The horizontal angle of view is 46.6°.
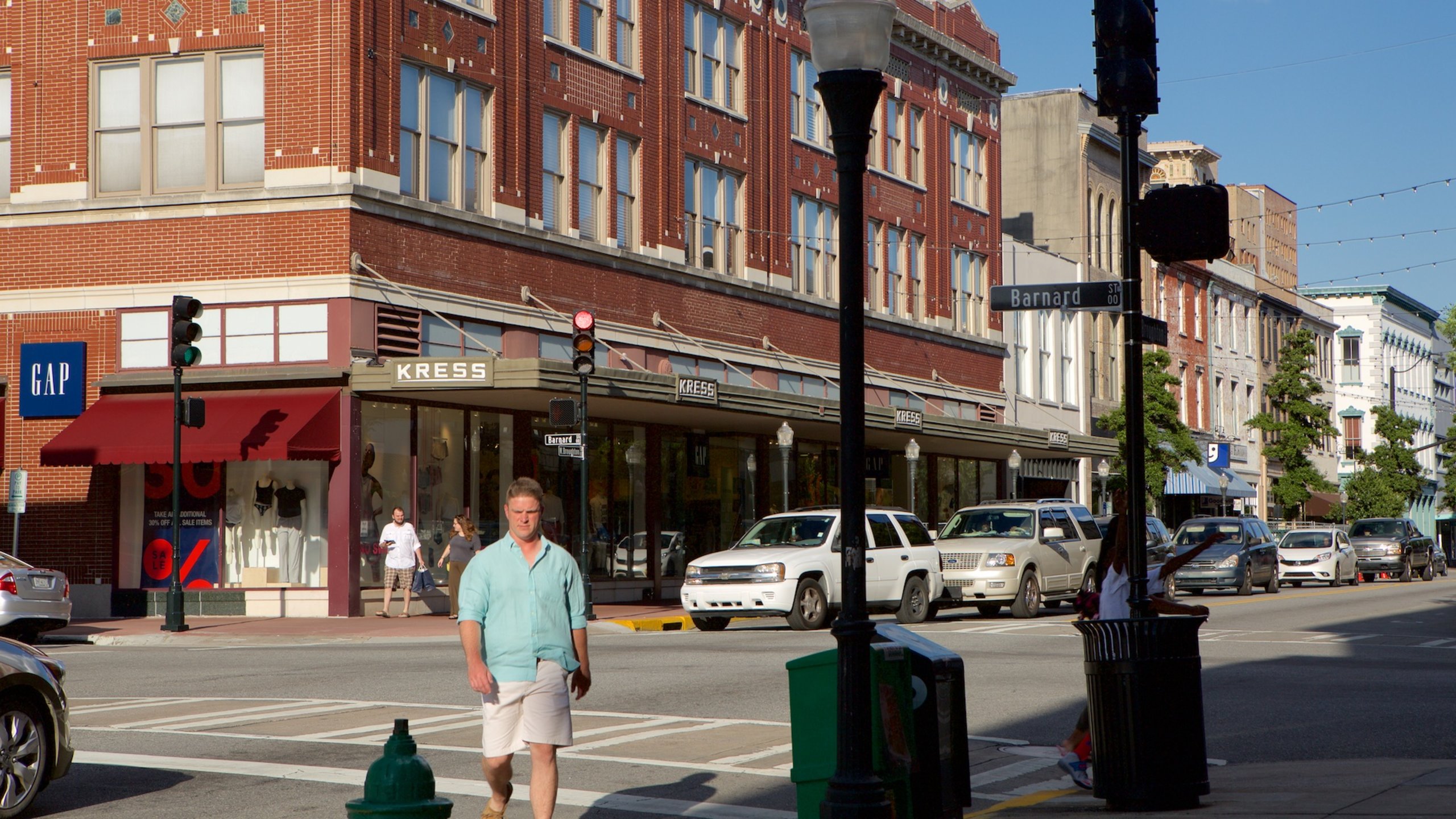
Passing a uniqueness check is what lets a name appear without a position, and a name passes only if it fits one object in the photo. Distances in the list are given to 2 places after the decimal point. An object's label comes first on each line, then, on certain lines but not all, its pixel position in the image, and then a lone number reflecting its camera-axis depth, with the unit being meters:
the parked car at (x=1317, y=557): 42.19
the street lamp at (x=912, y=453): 33.81
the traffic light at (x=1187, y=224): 8.73
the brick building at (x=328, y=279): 26.83
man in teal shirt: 7.84
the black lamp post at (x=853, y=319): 6.93
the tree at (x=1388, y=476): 74.75
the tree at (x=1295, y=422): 66.25
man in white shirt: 26.45
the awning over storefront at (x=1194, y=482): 59.34
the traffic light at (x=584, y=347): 25.16
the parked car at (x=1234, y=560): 36.41
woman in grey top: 25.05
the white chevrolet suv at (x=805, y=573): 23.00
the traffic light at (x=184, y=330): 23.84
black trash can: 8.44
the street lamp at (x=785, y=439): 30.50
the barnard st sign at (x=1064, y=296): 8.86
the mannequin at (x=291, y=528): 27.14
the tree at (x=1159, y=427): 54.34
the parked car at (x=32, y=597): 21.59
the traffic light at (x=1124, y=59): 8.69
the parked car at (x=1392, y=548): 47.59
